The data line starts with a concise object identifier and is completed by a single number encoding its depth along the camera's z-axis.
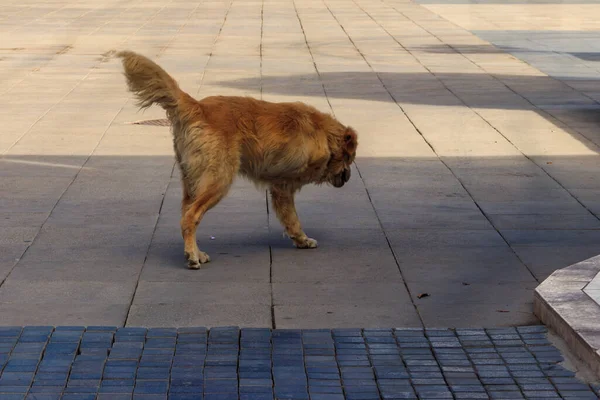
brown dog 8.09
